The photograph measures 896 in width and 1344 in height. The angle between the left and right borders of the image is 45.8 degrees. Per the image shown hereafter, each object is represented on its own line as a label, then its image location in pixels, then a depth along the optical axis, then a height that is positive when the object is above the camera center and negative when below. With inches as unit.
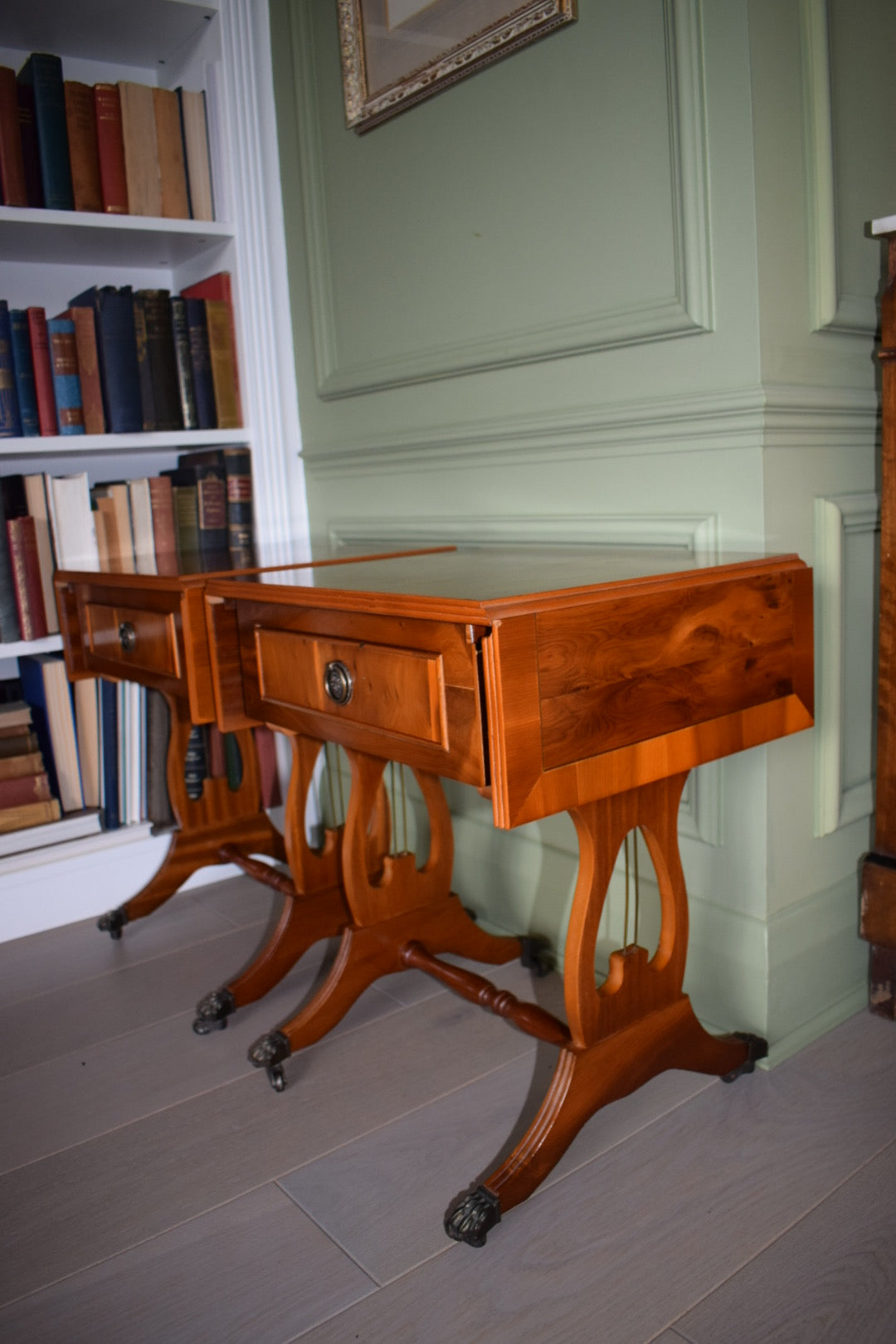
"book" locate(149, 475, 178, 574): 84.1 +1.0
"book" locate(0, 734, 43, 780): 80.5 -16.9
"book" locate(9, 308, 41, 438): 79.0 +12.4
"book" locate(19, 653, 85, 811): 82.5 -14.3
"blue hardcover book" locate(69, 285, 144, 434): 81.2 +13.4
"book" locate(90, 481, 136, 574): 82.9 +1.4
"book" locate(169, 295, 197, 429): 84.6 +13.1
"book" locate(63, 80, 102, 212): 79.6 +29.2
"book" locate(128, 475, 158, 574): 83.5 +1.1
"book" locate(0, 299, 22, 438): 78.5 +11.1
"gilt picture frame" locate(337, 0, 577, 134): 61.0 +28.8
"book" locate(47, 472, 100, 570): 80.9 +1.2
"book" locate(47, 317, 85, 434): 80.3 +12.2
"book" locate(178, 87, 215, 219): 85.4 +30.0
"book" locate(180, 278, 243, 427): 86.8 +19.4
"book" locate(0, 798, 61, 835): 80.6 -21.0
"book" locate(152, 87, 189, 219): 84.2 +29.6
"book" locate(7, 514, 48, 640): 79.4 -2.7
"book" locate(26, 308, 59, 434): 79.5 +12.4
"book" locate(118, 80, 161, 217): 81.7 +29.5
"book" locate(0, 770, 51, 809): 80.7 -19.0
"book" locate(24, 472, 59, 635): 80.4 +1.2
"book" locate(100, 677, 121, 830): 83.4 -17.6
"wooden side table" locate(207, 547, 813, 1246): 39.0 -8.0
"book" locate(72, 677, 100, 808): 84.1 -15.7
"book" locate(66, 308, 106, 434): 81.1 +12.8
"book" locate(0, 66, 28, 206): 76.6 +28.2
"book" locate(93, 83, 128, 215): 80.5 +29.0
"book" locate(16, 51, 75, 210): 77.5 +30.1
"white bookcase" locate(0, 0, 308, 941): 81.2 +22.7
